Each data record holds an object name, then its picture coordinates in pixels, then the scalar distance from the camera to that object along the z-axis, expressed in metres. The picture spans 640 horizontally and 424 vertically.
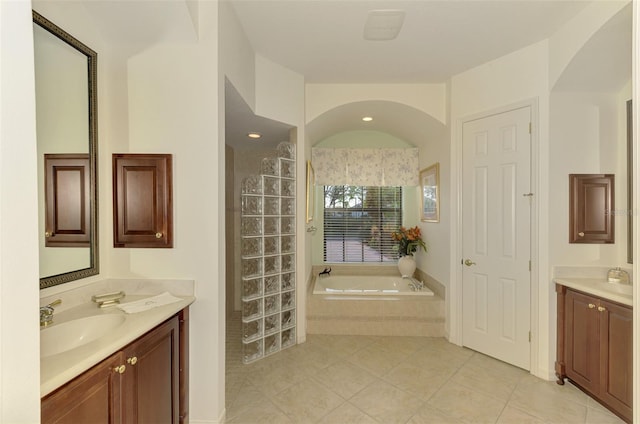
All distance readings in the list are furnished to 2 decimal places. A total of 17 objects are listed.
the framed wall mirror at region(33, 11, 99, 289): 1.39
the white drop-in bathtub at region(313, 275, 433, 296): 4.02
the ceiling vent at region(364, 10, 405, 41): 2.08
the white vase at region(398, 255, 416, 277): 4.02
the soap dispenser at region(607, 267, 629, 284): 2.20
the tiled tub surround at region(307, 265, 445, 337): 3.20
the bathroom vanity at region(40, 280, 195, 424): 0.99
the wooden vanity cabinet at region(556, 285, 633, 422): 1.86
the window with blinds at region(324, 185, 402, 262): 4.49
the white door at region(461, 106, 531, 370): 2.53
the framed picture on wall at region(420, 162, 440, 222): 3.44
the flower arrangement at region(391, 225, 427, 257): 4.00
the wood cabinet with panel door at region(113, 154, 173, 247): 1.76
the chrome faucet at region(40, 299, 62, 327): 1.24
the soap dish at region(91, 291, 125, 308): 1.56
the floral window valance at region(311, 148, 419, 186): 4.14
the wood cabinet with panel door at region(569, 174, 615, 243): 2.32
